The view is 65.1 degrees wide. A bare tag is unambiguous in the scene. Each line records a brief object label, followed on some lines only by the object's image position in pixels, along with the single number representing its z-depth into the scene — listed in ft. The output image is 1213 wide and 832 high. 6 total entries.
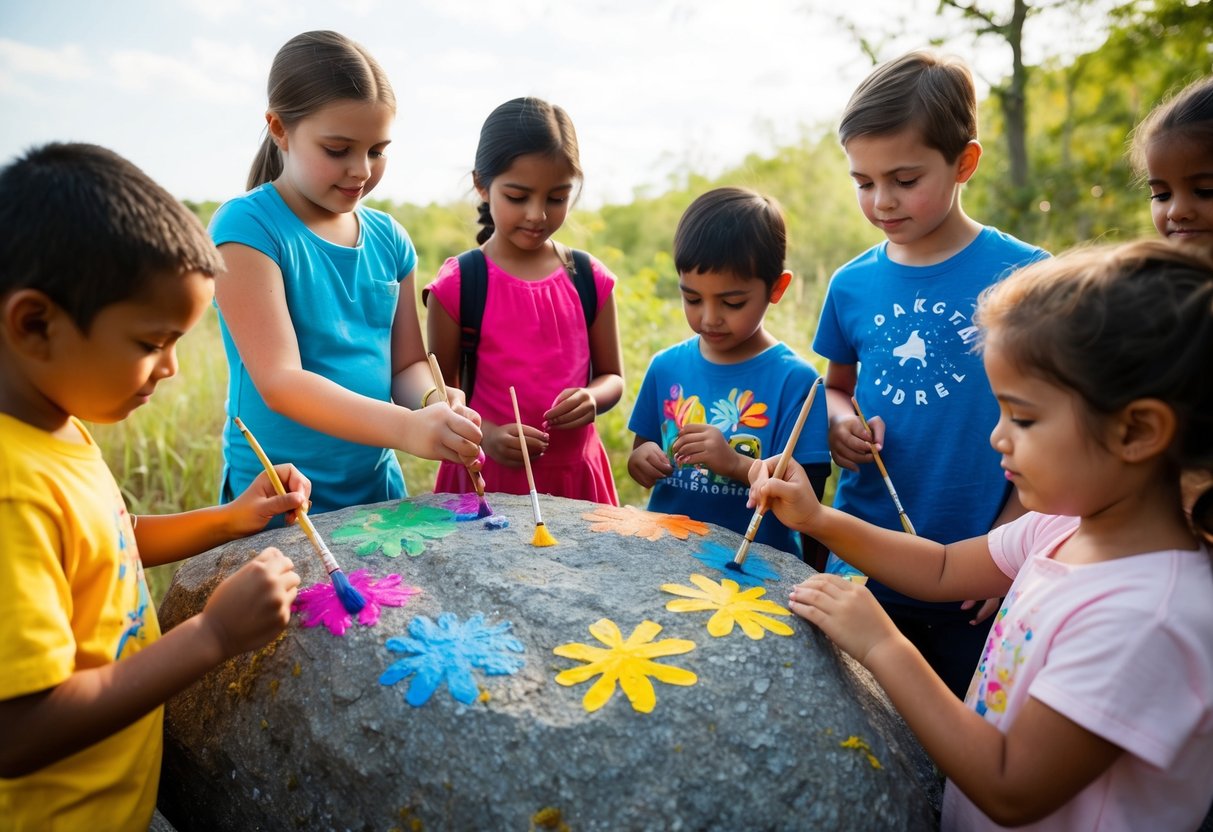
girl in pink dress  3.87
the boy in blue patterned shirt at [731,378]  3.67
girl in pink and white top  1.89
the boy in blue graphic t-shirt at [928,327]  3.36
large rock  2.07
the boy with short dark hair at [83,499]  1.86
